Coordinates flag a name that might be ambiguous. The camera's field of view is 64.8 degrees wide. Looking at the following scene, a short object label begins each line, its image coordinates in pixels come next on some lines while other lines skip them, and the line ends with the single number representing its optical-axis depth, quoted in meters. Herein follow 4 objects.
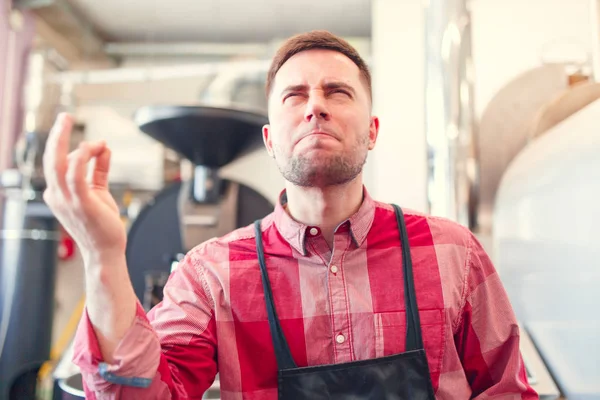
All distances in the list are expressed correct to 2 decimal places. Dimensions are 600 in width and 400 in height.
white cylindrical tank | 0.80
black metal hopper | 1.20
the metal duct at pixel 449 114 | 1.48
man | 0.79
